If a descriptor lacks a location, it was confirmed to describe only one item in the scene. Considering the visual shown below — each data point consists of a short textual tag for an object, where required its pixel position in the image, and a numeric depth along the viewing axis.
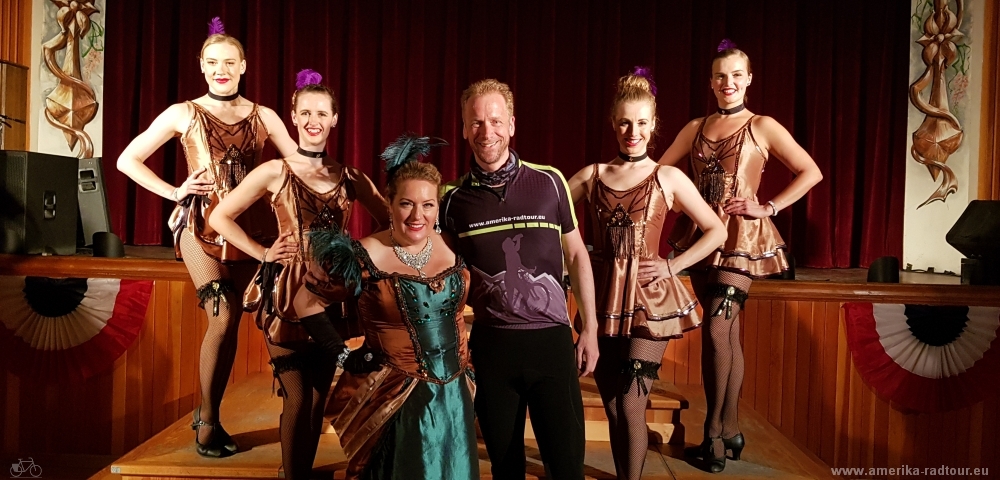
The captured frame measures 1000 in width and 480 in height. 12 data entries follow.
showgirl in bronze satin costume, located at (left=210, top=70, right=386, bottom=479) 2.53
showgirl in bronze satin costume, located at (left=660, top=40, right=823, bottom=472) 2.87
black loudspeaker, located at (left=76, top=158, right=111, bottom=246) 4.84
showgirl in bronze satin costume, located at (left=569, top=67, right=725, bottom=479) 2.54
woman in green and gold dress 2.14
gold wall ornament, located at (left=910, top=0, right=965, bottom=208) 5.82
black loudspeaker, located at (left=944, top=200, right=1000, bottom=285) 4.04
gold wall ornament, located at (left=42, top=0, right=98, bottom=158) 6.09
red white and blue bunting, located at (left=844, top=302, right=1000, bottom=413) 3.94
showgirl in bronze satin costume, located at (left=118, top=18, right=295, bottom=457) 2.82
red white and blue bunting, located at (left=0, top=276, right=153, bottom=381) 3.98
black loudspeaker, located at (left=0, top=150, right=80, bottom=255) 3.91
